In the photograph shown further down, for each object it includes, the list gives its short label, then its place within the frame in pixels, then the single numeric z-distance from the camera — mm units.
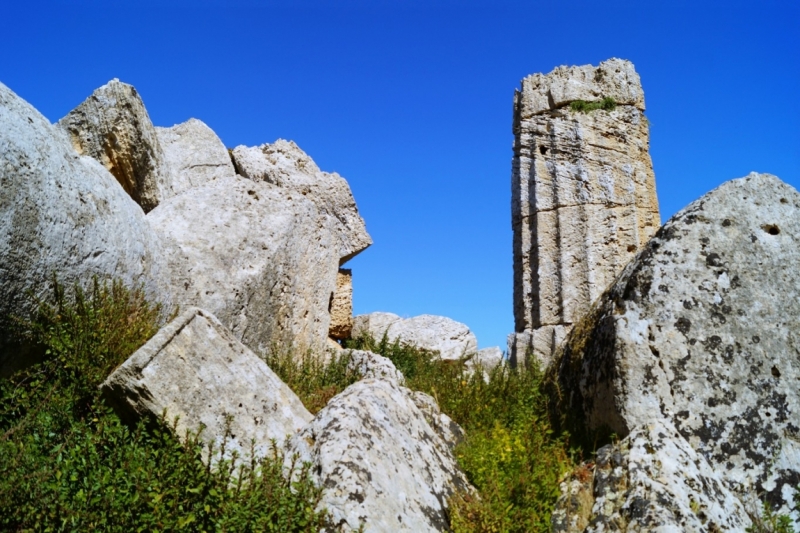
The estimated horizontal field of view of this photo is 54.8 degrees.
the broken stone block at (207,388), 4355
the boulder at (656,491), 3666
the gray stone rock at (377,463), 3689
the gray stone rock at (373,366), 7027
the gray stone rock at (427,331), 12383
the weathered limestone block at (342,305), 11438
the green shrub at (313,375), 5935
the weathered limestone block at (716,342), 4367
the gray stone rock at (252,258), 7020
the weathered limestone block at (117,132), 7719
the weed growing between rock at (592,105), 12781
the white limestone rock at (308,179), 10830
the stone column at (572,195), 12031
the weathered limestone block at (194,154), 10711
